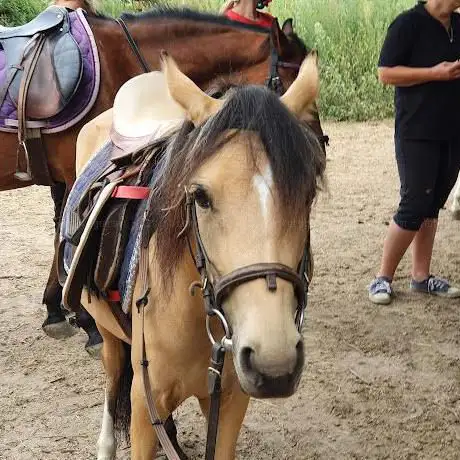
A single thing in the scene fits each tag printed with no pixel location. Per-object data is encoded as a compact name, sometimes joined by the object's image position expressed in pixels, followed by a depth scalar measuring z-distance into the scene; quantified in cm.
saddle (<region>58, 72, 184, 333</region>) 205
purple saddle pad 343
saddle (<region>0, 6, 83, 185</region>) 338
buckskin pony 140
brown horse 352
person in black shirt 361
